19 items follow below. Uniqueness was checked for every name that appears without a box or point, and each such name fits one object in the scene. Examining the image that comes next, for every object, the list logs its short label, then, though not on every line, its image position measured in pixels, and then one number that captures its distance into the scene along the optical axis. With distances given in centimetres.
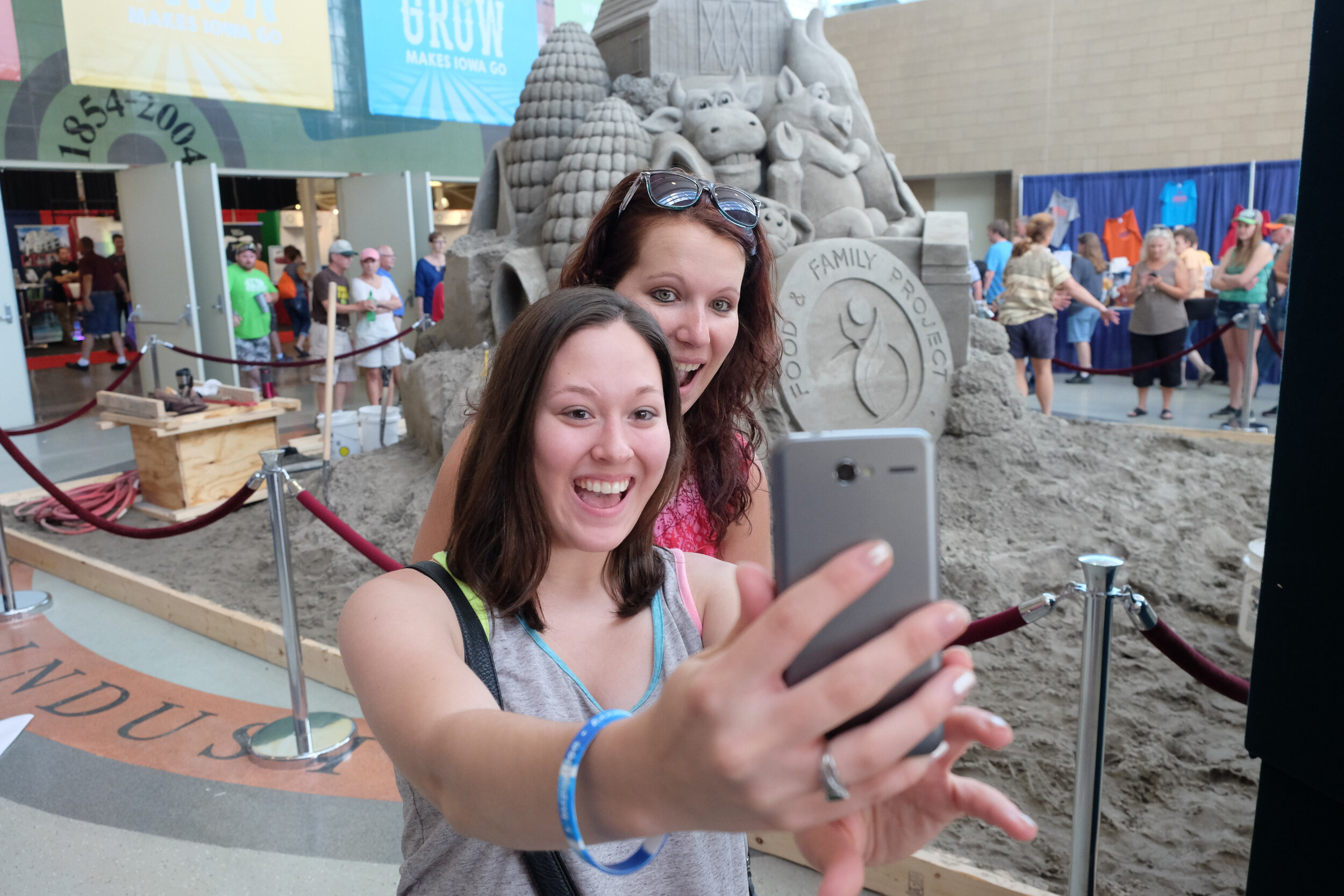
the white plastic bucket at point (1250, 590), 343
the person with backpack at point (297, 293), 1316
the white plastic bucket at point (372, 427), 650
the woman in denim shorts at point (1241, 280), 732
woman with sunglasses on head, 158
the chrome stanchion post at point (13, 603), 423
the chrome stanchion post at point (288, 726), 304
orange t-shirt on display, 1197
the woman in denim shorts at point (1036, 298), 707
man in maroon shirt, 1191
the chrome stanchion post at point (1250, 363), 683
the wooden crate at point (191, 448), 550
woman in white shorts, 765
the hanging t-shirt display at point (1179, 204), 1166
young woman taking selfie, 54
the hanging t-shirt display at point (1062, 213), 1252
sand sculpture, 529
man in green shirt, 897
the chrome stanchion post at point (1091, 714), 179
